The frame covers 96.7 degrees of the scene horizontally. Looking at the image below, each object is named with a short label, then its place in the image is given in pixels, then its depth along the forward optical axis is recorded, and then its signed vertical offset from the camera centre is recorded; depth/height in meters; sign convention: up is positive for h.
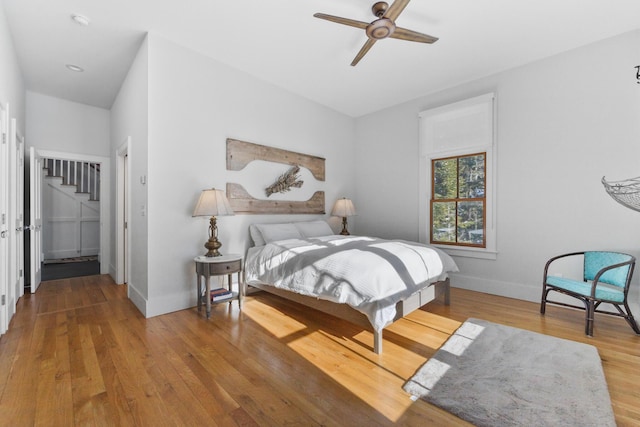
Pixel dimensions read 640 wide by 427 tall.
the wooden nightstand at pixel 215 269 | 2.98 -0.63
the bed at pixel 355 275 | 2.26 -0.60
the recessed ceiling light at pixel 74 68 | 3.68 +1.88
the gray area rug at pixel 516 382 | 1.56 -1.11
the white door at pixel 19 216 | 3.40 -0.05
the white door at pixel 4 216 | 2.54 -0.04
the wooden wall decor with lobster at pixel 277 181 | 3.79 +0.50
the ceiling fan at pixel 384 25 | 2.33 +1.61
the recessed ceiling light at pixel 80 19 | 2.77 +1.90
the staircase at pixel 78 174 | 6.19 +0.85
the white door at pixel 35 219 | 3.77 -0.10
